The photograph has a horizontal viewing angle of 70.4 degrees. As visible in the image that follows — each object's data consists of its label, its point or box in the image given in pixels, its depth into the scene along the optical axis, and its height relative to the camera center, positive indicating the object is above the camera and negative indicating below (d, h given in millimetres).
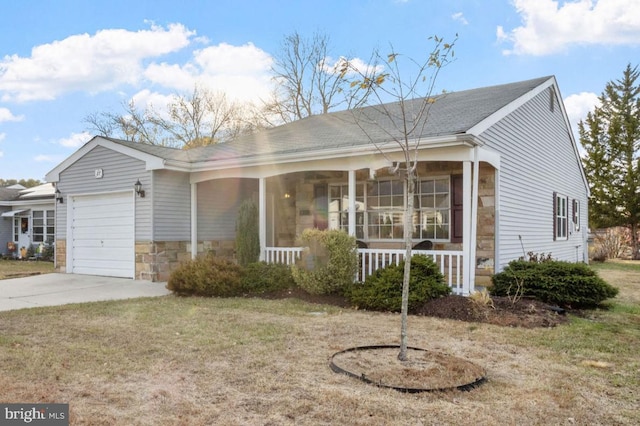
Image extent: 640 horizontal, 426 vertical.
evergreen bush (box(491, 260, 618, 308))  6930 -1018
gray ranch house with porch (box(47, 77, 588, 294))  8300 +686
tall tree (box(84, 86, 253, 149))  27172 +6071
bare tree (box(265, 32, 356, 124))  24344 +7825
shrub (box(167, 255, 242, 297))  7984 -1067
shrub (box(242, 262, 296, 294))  8305 -1099
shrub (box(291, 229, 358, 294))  7493 -703
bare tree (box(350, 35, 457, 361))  4168 +1487
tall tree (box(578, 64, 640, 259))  20209 +2921
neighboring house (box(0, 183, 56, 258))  17953 -19
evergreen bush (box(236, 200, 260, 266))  9266 -323
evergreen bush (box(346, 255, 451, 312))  6641 -1037
